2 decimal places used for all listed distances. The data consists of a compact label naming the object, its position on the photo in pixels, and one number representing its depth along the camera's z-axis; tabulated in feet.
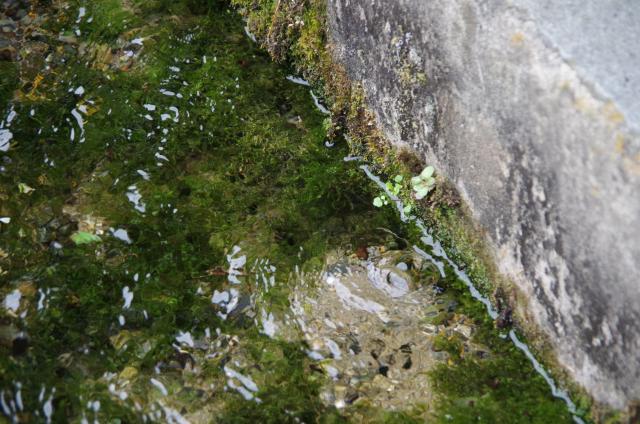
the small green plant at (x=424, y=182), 9.94
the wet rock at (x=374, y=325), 8.68
